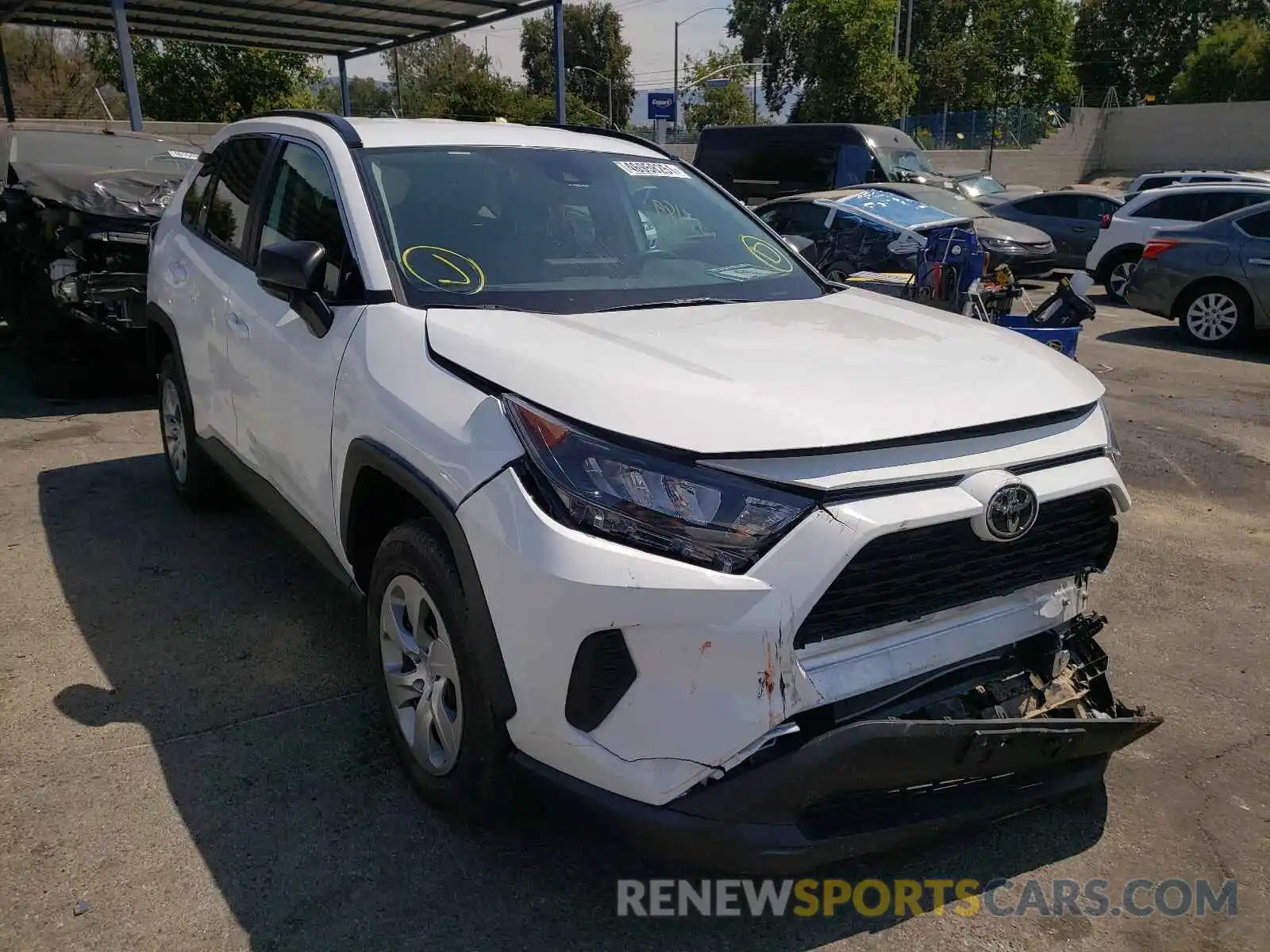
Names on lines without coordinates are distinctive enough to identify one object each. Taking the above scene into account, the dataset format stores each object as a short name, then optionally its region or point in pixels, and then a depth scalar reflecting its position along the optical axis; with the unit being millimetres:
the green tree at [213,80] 25500
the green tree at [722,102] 51719
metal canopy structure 13258
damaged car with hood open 6738
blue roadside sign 25938
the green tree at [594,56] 67875
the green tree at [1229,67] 45500
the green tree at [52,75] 31500
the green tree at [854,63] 37250
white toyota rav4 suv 2115
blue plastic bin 6410
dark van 15359
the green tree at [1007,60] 48219
